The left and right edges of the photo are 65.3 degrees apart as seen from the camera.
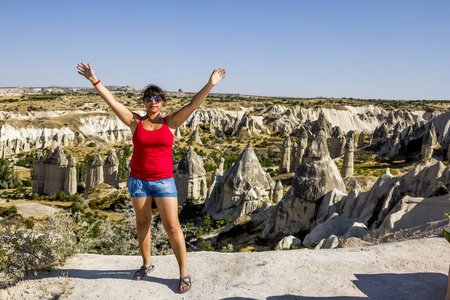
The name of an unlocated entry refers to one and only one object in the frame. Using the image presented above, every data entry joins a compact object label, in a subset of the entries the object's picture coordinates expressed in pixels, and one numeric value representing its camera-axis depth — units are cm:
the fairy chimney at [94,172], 2984
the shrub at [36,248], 443
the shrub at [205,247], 1264
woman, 398
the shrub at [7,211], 2283
